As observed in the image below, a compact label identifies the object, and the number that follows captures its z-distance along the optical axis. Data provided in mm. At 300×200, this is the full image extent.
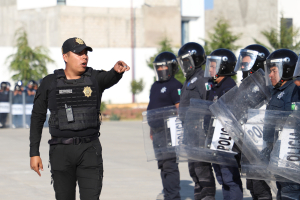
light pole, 46031
